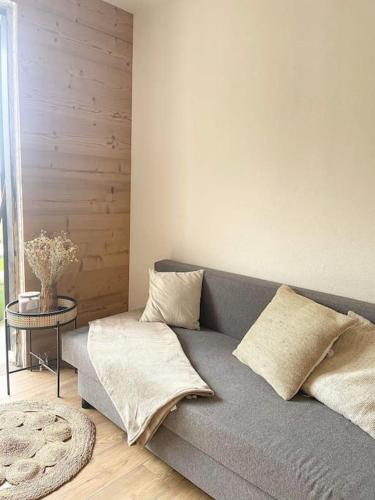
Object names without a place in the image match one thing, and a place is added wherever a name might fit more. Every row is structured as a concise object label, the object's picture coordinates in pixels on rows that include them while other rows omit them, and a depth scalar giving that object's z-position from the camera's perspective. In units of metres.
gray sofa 1.24
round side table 2.26
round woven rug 1.66
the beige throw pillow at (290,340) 1.68
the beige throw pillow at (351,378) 1.45
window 2.45
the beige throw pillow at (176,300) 2.43
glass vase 2.43
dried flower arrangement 2.39
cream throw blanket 1.62
